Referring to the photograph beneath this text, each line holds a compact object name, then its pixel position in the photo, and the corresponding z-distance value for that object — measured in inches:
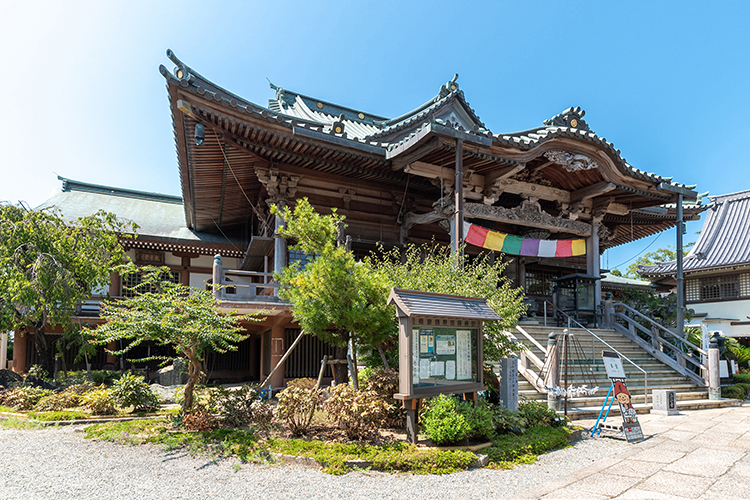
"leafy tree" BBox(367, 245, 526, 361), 353.4
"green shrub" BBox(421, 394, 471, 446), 262.5
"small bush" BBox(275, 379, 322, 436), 292.2
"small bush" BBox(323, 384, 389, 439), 273.7
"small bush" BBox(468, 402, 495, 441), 275.3
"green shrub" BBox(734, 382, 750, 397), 551.7
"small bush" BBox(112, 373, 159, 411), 375.6
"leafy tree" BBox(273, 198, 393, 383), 316.5
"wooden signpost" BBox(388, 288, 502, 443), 271.7
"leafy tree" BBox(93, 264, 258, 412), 308.2
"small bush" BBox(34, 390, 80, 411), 394.3
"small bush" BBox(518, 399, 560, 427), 320.2
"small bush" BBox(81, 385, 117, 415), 369.4
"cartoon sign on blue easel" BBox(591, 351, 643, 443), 311.9
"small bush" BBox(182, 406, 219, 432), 307.9
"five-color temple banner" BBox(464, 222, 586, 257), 547.1
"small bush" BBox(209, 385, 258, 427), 321.1
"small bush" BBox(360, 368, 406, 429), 309.4
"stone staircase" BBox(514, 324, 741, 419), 409.1
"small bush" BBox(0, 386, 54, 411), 400.8
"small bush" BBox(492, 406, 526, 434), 302.8
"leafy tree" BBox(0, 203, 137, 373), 442.0
